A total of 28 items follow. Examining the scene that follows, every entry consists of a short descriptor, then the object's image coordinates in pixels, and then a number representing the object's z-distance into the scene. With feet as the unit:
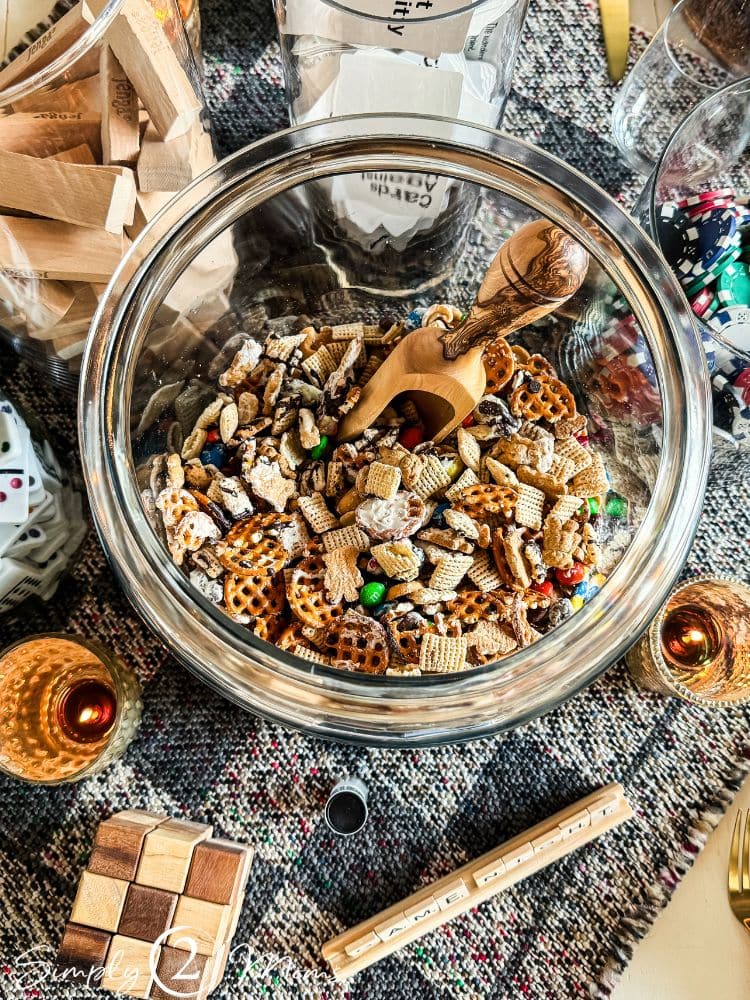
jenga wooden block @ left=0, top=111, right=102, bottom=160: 1.92
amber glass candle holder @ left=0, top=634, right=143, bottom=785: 2.15
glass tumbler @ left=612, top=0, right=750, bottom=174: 2.50
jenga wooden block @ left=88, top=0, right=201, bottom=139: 1.82
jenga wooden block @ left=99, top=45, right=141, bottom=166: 1.89
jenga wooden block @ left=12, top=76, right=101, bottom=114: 1.96
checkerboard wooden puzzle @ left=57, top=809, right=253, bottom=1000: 2.02
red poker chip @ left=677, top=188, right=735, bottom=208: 2.45
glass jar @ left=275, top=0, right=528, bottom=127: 2.00
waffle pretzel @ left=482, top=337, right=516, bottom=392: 2.12
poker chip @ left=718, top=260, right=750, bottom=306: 2.39
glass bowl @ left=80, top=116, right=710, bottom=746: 1.66
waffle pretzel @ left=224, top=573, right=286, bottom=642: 1.94
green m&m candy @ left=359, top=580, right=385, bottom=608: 1.95
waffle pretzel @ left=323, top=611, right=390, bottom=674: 1.89
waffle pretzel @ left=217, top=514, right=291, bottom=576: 1.95
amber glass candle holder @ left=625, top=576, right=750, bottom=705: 2.23
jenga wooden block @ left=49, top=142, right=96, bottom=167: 1.93
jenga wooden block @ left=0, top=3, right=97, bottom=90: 1.79
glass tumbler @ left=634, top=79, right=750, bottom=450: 2.26
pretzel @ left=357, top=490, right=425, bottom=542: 1.91
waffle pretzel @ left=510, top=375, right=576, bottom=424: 2.12
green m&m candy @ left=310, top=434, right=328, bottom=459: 2.07
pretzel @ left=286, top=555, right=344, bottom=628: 1.92
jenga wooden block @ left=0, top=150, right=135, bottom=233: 1.83
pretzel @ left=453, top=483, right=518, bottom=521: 1.95
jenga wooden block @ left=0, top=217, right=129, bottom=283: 1.93
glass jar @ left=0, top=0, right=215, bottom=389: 1.84
